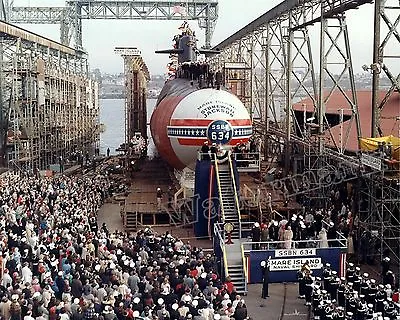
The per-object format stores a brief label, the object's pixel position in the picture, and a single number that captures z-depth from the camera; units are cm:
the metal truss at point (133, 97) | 4000
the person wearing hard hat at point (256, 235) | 1956
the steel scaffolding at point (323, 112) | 1956
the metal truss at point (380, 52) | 2052
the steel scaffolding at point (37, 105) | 3850
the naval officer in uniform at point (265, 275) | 1788
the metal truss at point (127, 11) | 7238
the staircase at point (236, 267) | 1819
